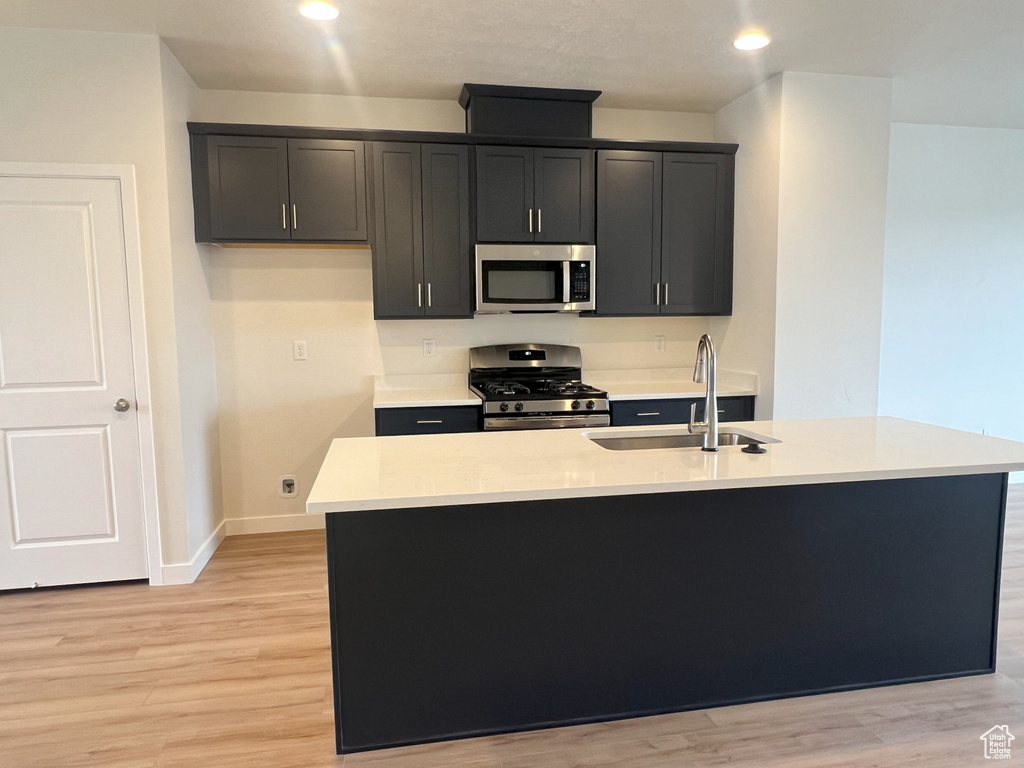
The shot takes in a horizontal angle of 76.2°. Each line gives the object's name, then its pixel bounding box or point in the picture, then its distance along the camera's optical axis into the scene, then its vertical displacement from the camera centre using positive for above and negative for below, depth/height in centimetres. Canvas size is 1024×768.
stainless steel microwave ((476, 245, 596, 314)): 380 +23
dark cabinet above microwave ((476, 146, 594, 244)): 376 +71
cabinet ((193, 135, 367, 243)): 349 +70
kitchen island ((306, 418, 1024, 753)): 191 -82
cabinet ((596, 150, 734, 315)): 393 +51
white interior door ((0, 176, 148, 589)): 303 -33
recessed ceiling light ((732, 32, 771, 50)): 305 +130
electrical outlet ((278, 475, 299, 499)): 404 -104
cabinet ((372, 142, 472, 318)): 366 +49
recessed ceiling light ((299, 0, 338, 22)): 267 +128
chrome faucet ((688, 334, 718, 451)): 218 -26
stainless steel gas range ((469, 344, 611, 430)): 361 -43
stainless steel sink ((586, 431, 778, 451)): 251 -48
